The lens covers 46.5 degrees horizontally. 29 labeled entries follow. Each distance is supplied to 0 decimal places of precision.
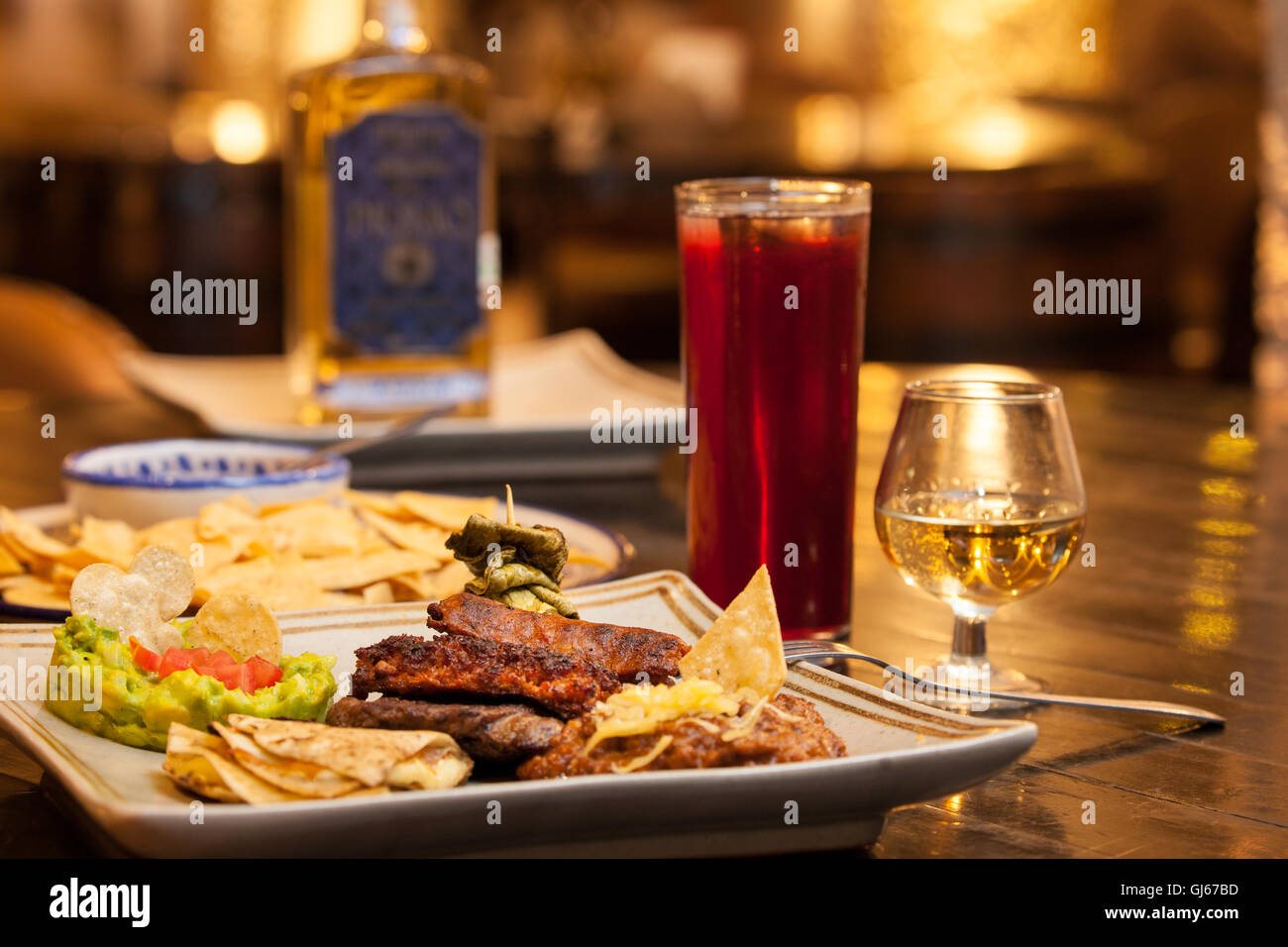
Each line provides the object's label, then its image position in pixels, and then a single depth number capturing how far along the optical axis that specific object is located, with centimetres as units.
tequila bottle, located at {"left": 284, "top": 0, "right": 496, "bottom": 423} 168
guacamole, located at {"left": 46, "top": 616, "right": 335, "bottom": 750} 74
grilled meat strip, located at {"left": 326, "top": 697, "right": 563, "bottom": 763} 70
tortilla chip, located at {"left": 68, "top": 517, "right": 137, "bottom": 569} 109
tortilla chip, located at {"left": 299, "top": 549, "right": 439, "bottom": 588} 109
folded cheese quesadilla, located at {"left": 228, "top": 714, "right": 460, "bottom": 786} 65
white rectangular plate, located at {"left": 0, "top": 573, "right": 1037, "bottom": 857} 61
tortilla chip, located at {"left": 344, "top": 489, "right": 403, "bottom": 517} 128
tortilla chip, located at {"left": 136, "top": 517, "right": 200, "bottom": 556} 112
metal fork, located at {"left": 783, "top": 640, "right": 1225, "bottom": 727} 87
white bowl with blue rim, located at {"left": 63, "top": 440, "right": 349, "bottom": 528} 125
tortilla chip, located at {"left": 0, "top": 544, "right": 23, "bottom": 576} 112
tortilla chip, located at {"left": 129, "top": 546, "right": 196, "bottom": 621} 87
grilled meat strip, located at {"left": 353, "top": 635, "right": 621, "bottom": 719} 73
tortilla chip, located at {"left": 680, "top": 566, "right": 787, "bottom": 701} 77
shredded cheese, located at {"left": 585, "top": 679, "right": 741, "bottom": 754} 70
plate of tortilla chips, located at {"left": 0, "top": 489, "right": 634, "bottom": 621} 106
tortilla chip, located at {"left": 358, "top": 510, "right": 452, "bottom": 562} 118
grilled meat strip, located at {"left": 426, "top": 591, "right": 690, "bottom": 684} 80
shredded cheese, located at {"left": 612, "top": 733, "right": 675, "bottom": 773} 67
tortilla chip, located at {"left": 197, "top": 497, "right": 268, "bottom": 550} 113
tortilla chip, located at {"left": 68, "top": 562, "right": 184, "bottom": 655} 84
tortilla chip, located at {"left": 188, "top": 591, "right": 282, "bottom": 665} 82
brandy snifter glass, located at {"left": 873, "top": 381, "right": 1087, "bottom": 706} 95
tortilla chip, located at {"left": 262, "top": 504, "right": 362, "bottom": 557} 116
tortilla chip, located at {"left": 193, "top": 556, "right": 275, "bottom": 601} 103
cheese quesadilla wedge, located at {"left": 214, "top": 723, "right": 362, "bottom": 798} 64
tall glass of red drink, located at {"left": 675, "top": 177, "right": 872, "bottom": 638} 105
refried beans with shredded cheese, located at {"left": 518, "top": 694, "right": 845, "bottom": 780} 68
